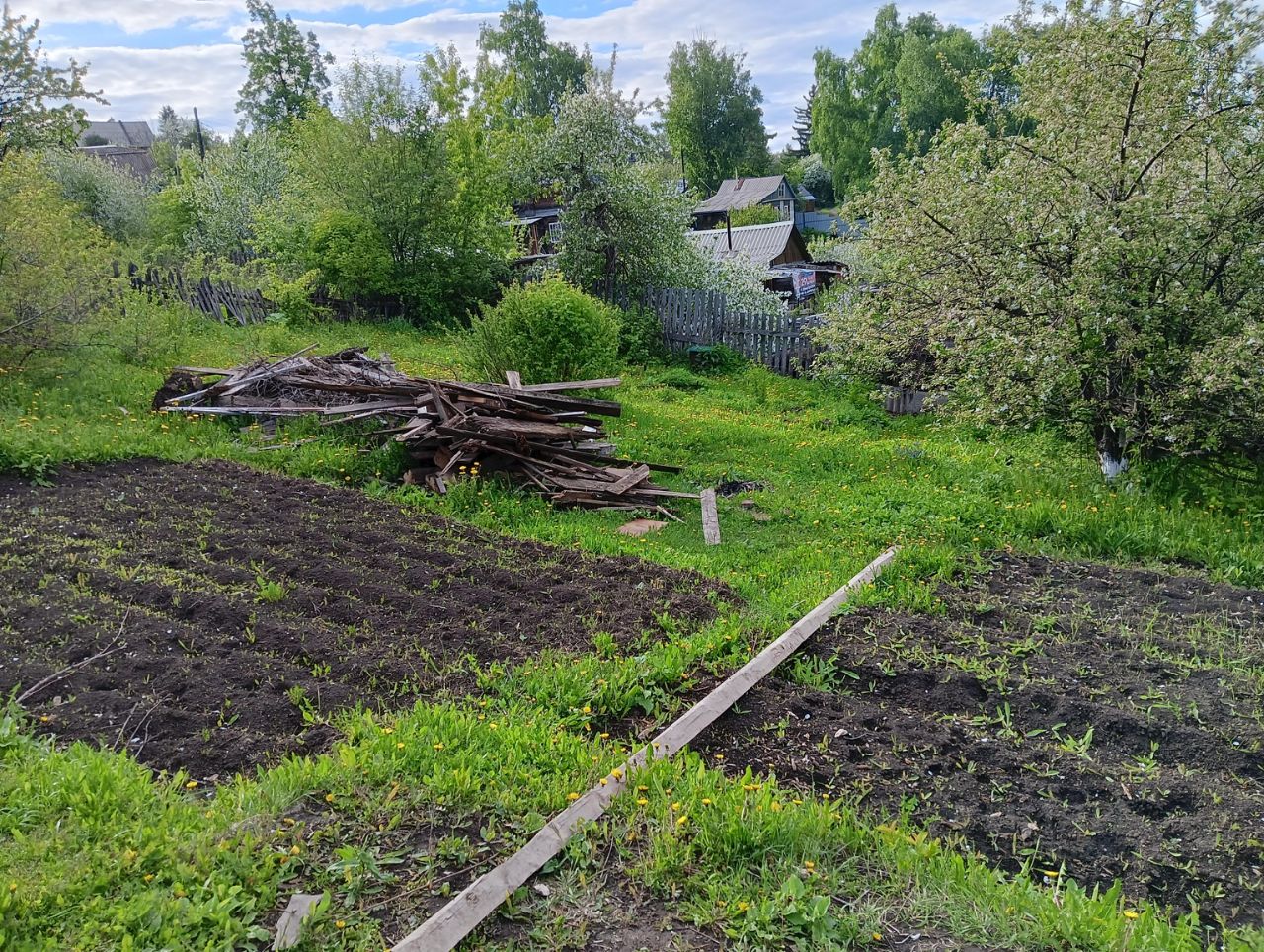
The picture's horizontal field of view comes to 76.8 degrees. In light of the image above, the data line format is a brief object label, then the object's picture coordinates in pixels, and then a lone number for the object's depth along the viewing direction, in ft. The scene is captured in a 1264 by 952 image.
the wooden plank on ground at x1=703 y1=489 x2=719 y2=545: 24.32
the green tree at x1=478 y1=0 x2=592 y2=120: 177.27
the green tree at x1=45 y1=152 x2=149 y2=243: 98.02
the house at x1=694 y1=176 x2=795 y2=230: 188.03
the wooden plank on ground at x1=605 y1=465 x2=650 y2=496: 27.25
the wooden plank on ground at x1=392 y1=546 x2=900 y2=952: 8.87
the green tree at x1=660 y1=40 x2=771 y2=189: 214.90
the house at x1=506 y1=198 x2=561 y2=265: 63.41
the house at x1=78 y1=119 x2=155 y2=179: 189.08
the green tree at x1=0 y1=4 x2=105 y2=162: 53.16
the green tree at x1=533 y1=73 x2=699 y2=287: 58.90
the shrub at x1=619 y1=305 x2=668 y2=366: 56.39
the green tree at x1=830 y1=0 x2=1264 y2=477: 23.68
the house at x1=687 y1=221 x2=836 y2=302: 111.45
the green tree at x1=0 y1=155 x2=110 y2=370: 34.27
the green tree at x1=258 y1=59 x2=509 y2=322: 64.13
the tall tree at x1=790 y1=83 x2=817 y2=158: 309.63
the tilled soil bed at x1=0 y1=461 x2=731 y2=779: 13.52
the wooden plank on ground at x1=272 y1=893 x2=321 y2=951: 8.68
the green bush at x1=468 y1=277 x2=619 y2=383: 39.27
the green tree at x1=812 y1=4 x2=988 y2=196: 185.68
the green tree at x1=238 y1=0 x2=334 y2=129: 149.28
